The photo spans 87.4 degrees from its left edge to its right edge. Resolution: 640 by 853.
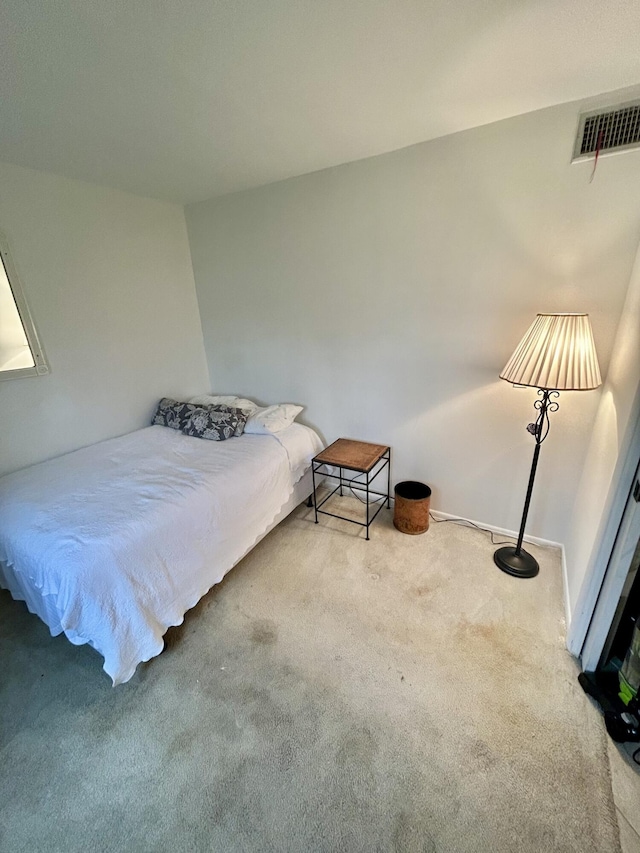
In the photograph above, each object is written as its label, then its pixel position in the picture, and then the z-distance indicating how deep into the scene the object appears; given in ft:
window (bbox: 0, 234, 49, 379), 6.47
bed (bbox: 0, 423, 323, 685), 4.39
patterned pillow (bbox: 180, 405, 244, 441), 8.02
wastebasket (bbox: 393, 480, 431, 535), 7.36
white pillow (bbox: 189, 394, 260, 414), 9.07
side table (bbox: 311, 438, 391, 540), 7.30
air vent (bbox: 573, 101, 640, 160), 4.83
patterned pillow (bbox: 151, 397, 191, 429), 8.71
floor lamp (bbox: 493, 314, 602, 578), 4.92
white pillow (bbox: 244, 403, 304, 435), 8.05
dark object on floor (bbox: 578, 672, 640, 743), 3.90
